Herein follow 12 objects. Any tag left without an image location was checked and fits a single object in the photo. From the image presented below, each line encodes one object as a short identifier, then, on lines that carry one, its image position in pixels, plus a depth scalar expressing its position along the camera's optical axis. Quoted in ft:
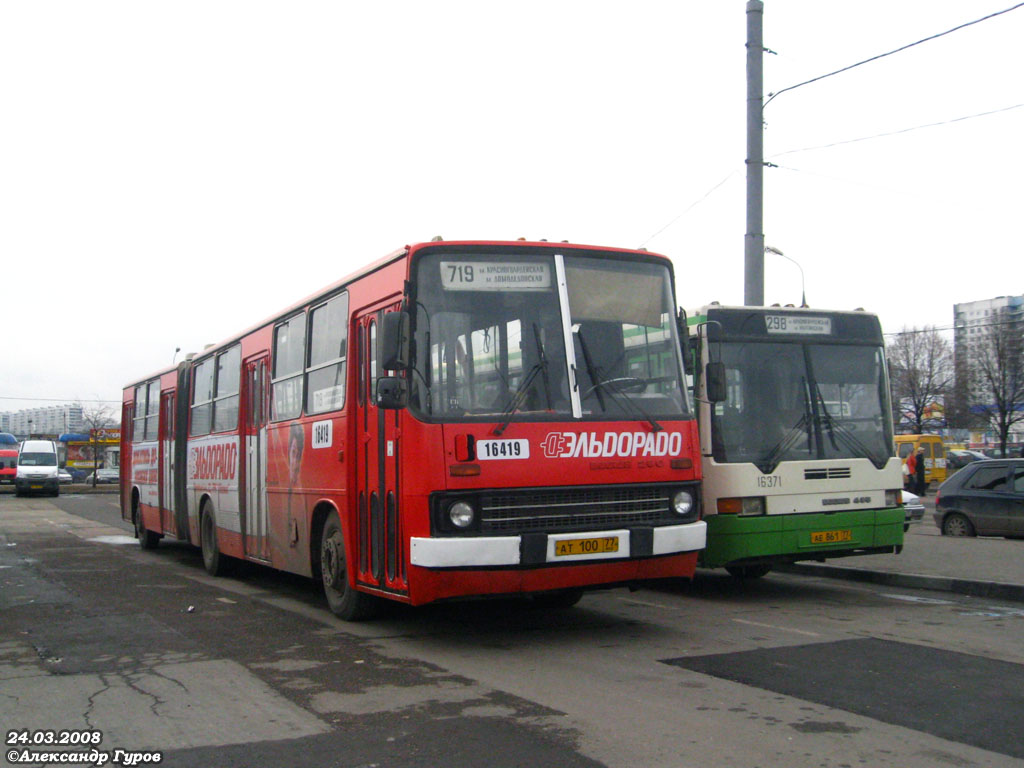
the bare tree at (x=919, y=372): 196.54
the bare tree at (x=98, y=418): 315.23
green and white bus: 36.06
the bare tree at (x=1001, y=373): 162.50
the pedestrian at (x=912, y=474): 102.68
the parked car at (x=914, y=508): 68.28
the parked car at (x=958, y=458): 191.79
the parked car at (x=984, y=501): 61.16
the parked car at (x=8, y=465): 175.11
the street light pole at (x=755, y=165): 53.83
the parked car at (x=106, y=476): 240.73
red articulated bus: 26.21
